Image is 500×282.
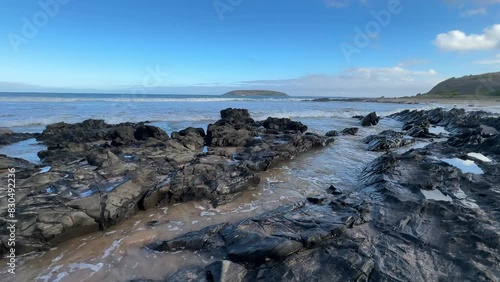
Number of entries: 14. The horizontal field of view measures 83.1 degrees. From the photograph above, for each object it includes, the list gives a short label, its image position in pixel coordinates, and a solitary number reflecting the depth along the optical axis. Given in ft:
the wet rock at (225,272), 12.98
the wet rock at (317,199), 22.56
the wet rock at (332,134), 60.95
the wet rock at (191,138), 44.14
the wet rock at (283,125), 67.05
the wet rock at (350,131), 64.18
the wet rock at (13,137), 48.89
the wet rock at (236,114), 75.10
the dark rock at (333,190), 25.43
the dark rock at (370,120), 84.84
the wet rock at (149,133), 50.18
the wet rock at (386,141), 46.98
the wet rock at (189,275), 13.20
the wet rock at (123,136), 46.19
